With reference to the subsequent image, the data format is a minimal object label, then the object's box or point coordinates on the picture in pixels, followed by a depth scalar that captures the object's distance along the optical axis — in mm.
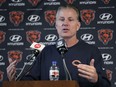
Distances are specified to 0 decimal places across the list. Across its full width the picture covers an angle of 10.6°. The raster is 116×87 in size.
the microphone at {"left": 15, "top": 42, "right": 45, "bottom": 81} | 4579
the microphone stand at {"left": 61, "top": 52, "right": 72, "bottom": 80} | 4435
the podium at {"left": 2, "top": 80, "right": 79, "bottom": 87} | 3947
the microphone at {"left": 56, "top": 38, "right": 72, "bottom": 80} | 4438
